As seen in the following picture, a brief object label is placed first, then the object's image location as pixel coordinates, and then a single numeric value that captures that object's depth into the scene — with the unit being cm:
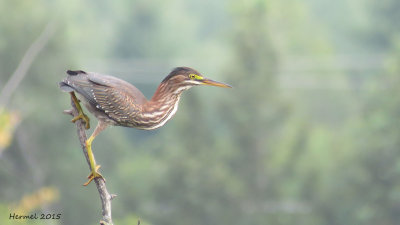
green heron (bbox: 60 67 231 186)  1584
